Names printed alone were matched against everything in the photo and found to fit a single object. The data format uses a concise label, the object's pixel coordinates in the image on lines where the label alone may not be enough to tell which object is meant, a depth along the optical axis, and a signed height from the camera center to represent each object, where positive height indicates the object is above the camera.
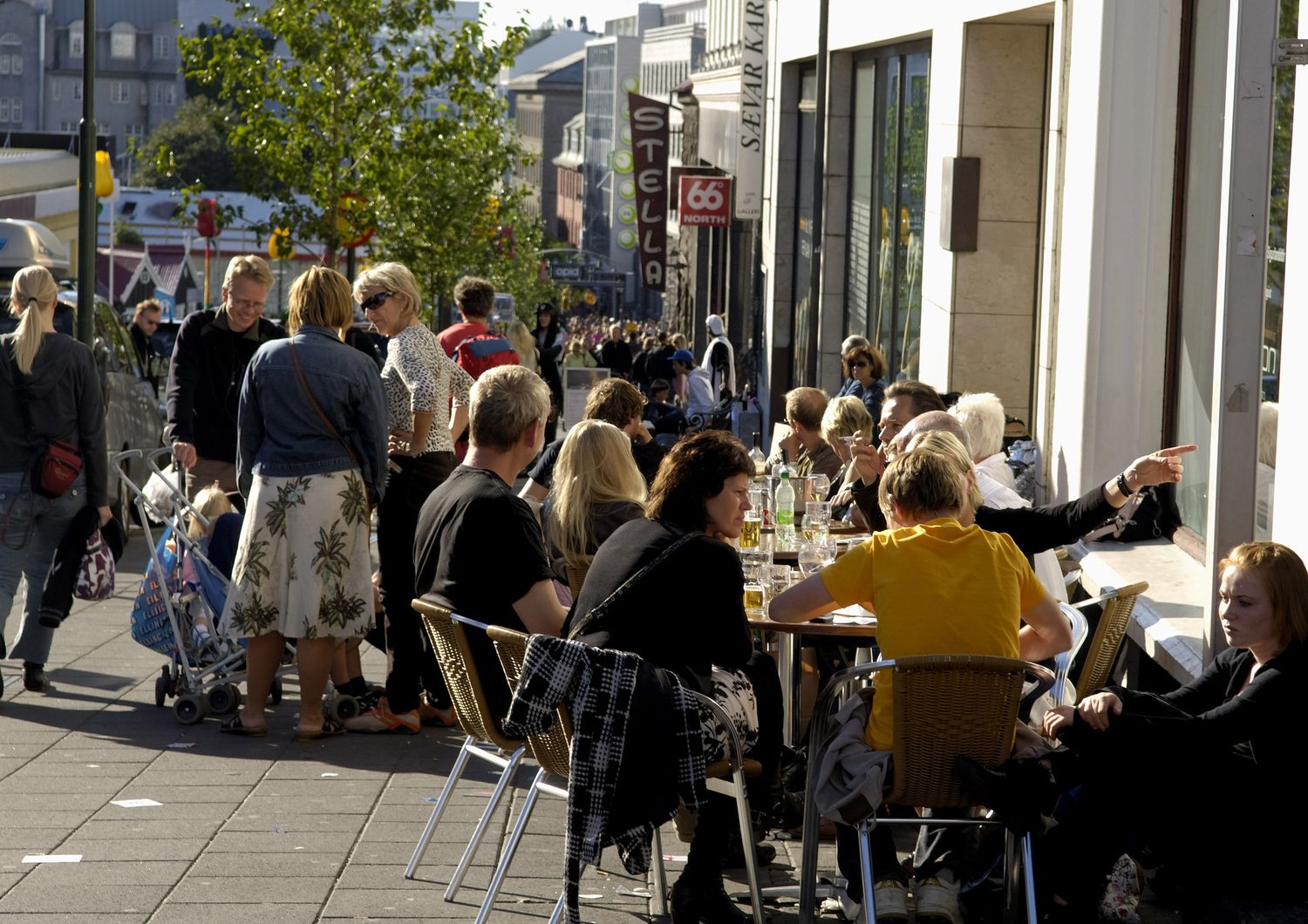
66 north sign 31.71 +1.46
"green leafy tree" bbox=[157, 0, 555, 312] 23.83 +2.33
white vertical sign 24.80 +2.56
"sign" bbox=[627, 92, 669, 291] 37.75 +2.27
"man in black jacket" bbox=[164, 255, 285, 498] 8.54 -0.47
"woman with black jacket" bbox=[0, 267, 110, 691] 8.08 -0.75
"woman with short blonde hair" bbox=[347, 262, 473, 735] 7.71 -0.62
